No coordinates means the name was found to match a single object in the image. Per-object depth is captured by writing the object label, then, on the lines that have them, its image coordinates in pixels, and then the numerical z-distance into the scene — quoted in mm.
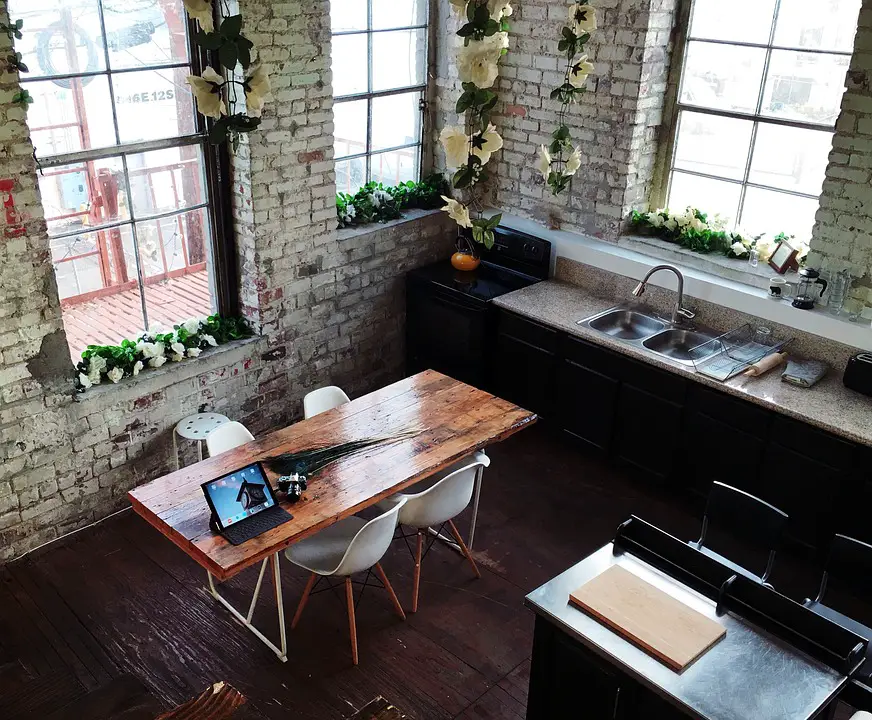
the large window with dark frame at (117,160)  4516
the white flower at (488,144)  3689
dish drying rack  5105
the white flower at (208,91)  4070
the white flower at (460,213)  3898
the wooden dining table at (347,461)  3805
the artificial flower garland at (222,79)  4039
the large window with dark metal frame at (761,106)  5039
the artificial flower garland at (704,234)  5438
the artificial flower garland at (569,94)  4816
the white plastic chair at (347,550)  4047
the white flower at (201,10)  3529
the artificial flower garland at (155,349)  4957
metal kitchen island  3061
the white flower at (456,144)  3738
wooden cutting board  3217
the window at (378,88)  5789
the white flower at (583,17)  4758
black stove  6105
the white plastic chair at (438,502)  4379
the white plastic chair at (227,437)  4547
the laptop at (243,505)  3795
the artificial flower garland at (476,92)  3342
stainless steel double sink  5414
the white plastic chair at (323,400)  4992
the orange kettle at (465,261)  6398
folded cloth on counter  4938
